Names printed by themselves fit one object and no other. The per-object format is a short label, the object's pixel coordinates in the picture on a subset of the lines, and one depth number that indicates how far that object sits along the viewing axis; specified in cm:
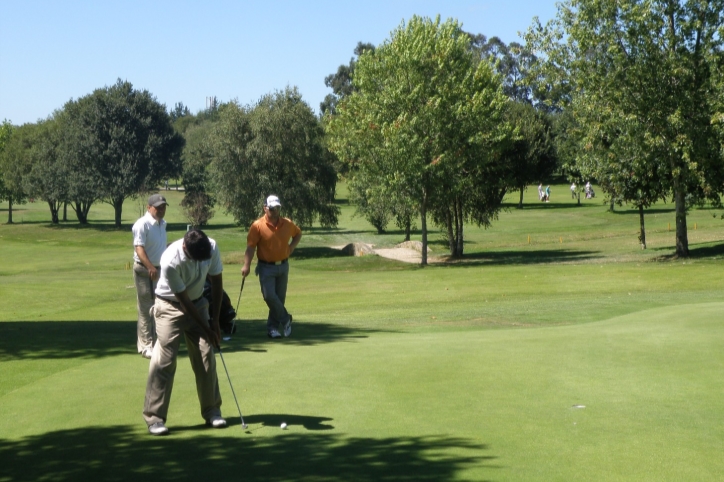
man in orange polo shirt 1476
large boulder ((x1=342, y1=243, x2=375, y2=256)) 5503
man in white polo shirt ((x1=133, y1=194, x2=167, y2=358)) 1263
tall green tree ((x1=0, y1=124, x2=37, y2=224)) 9344
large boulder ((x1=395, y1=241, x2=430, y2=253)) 5699
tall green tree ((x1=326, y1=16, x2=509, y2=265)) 4556
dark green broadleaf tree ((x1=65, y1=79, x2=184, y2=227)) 8675
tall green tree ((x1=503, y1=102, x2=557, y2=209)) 6041
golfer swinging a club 827
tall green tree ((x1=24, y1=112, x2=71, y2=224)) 8688
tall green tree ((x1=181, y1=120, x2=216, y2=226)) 8500
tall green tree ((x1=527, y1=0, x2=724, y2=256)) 3881
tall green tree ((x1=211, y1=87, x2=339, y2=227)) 5988
